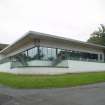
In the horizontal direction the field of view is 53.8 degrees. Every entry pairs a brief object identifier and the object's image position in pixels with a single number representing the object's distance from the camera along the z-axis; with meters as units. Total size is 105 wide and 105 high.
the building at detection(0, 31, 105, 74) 12.14
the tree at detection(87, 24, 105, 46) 26.44
